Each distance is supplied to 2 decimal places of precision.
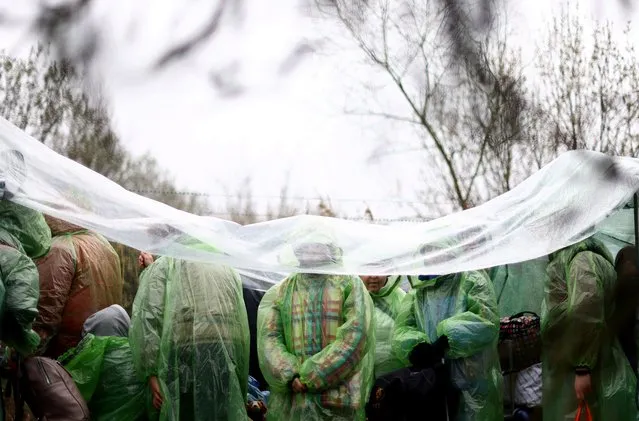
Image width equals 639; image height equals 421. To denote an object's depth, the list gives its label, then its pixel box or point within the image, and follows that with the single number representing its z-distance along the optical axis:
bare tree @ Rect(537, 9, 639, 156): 13.35
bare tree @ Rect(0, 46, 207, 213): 10.59
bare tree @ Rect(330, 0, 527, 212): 13.58
